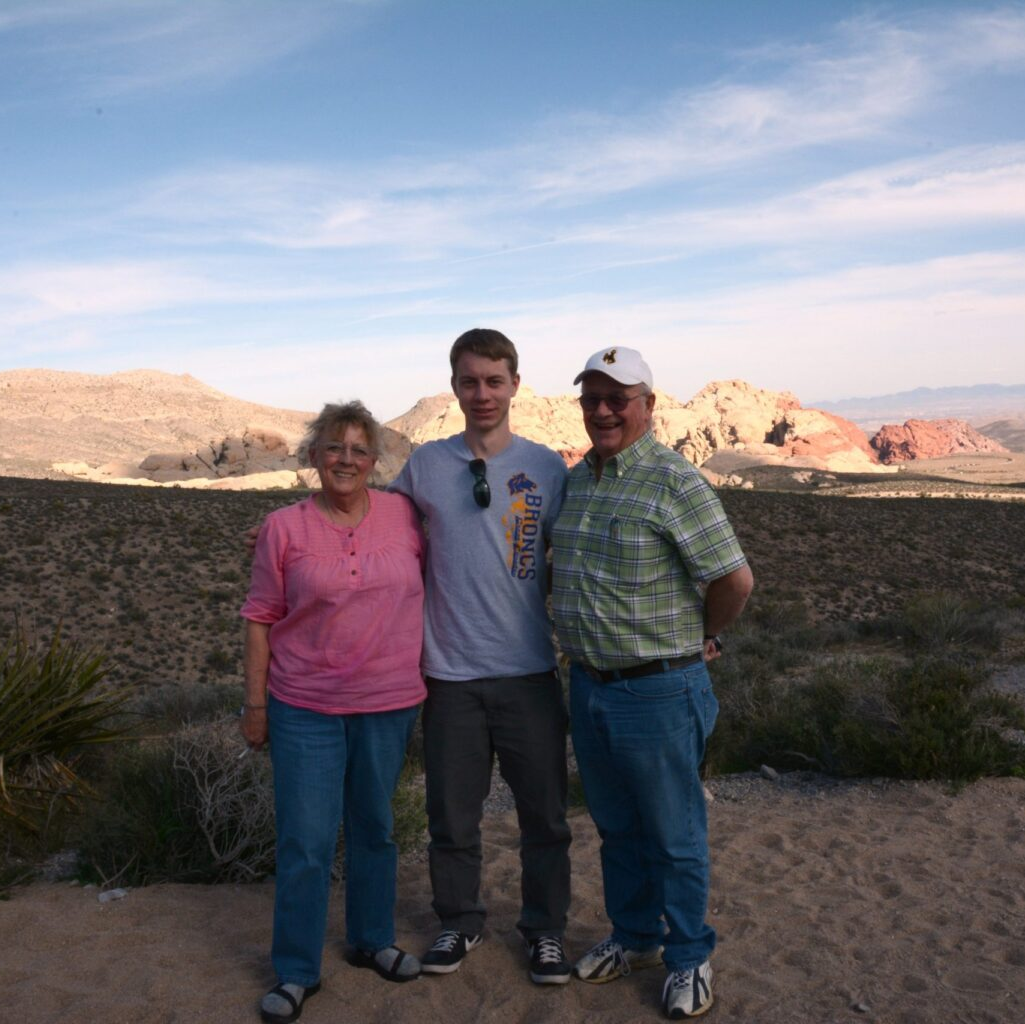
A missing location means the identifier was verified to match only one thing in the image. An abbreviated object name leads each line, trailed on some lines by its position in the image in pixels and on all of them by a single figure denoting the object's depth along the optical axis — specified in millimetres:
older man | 3486
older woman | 3623
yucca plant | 5793
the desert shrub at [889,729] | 6719
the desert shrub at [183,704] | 9633
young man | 3744
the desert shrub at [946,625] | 15227
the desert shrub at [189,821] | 5094
